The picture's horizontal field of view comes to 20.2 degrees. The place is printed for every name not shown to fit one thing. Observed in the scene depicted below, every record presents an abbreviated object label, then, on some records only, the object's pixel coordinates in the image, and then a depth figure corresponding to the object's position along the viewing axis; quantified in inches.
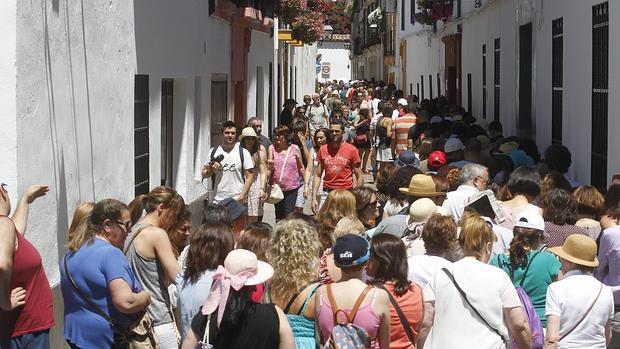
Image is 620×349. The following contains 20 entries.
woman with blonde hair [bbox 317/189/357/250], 499.0
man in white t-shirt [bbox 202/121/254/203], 719.0
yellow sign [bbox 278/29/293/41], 1732.7
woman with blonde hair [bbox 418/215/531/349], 383.0
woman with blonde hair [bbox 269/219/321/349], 372.2
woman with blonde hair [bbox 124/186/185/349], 435.3
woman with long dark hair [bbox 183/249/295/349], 328.4
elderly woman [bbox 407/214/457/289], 423.6
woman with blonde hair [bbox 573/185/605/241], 510.5
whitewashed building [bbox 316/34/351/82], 4899.5
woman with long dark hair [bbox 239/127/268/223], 756.3
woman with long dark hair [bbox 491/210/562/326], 431.0
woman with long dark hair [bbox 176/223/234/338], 392.0
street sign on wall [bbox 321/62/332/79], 4333.6
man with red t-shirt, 802.9
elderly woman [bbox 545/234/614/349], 403.3
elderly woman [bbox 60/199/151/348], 388.3
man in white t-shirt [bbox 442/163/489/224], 534.5
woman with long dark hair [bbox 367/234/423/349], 379.8
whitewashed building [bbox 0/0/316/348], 453.3
